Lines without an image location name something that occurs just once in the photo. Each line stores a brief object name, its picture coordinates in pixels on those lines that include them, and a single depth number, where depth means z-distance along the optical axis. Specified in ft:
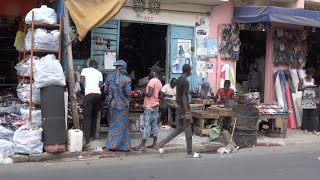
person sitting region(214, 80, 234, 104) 42.86
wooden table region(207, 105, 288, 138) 39.48
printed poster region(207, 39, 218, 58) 45.70
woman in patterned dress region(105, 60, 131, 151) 32.86
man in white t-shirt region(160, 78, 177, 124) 41.52
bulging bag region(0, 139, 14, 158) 29.84
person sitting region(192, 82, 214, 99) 44.39
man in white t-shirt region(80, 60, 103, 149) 33.37
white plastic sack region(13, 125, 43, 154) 30.35
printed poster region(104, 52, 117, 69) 40.50
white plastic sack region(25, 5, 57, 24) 33.01
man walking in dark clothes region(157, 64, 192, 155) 31.68
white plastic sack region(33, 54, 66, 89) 31.40
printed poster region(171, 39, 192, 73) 44.21
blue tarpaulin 42.60
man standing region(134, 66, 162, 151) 33.88
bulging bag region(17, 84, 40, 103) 32.58
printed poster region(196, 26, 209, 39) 45.20
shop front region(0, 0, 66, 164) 30.58
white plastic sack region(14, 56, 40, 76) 33.19
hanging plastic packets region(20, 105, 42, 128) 31.76
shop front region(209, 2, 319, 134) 44.82
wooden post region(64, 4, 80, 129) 33.50
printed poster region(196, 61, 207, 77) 45.39
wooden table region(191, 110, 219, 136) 38.96
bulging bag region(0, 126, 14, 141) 31.22
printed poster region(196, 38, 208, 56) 45.19
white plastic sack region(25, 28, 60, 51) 32.94
